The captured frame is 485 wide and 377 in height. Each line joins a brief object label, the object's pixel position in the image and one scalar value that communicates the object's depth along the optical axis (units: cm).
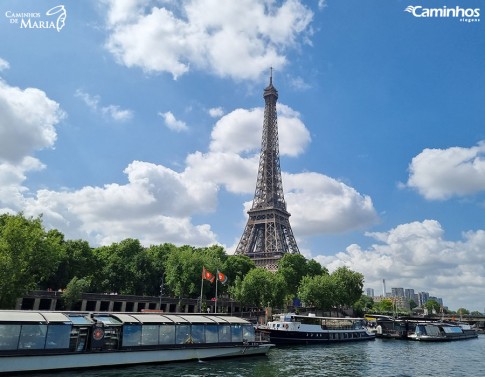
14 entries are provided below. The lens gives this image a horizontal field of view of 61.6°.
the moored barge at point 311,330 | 5812
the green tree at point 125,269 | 9456
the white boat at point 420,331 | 8031
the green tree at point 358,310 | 14188
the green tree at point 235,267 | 10962
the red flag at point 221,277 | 6205
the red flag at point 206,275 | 6313
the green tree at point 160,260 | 10188
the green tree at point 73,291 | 7375
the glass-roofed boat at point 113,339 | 2850
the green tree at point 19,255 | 4684
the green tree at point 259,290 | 8969
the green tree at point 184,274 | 9288
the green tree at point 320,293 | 9938
